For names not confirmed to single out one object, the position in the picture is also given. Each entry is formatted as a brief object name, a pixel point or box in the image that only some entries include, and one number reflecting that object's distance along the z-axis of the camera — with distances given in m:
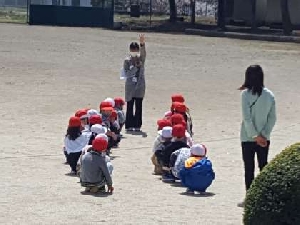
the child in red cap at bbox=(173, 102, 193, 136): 14.72
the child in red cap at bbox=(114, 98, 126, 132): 16.41
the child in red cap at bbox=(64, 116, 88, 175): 12.87
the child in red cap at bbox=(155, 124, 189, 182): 12.67
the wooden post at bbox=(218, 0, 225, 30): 59.67
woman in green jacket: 10.95
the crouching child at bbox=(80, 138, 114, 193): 11.35
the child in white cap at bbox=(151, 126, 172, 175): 12.86
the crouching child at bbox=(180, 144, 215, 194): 11.63
